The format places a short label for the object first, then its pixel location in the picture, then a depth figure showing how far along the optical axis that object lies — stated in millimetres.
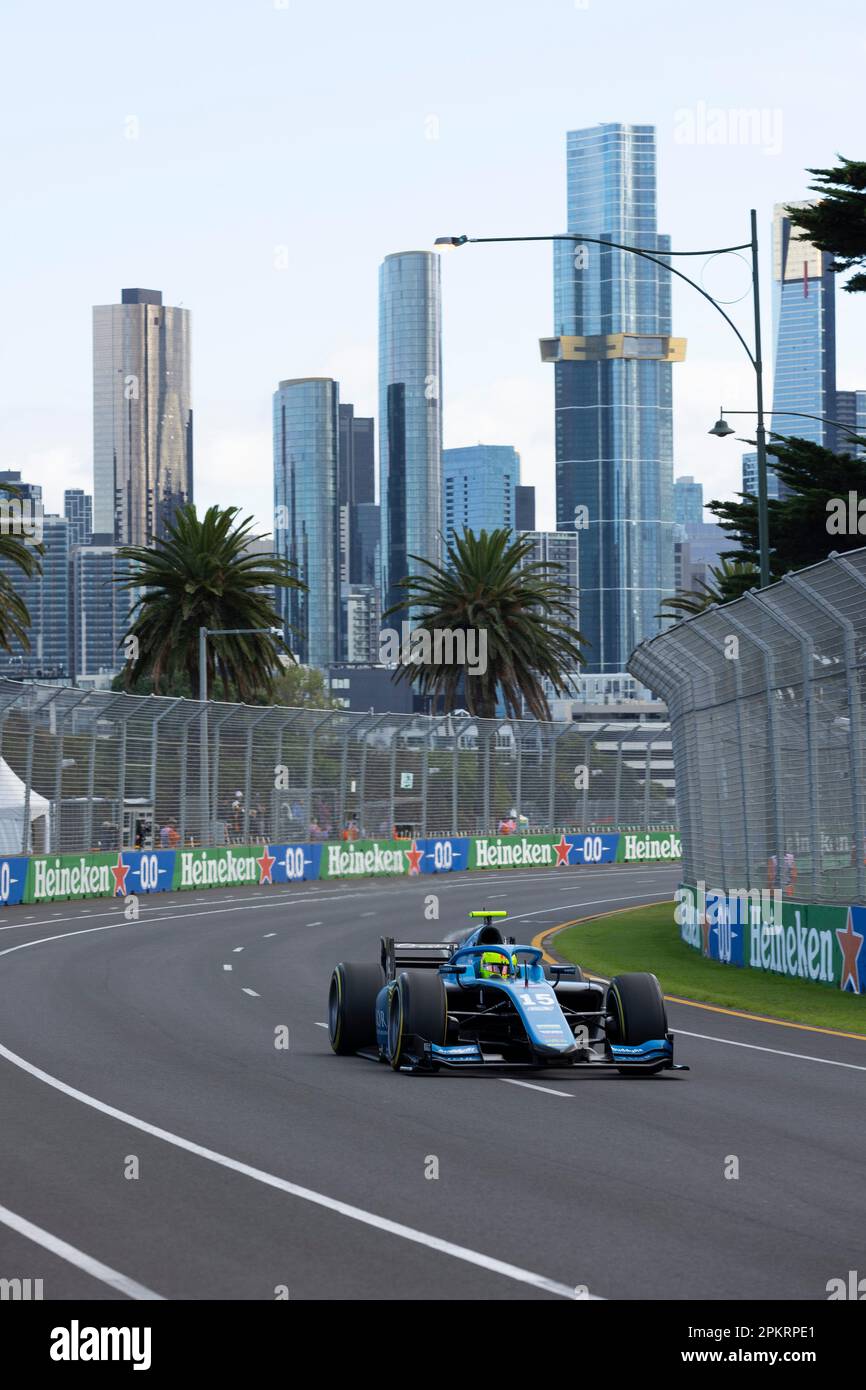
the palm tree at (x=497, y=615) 66062
